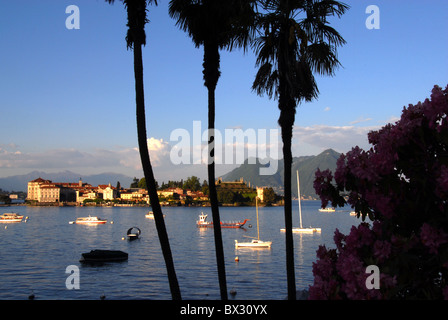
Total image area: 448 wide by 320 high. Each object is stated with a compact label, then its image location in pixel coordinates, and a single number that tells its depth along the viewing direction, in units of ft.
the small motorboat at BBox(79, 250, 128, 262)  186.29
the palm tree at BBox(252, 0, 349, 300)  34.71
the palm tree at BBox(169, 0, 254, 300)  37.32
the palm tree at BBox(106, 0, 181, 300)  34.99
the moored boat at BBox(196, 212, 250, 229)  390.01
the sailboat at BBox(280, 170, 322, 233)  319.27
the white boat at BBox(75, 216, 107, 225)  444.14
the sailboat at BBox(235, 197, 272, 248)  234.99
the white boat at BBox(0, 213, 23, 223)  467.93
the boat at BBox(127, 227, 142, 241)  299.17
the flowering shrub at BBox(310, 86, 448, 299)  15.89
